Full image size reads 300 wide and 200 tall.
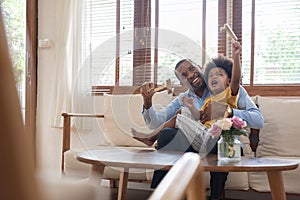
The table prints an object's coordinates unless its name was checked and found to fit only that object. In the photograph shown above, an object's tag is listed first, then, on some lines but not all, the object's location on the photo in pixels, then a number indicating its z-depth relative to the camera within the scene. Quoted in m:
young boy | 2.19
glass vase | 1.87
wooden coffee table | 1.73
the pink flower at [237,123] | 1.85
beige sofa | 2.37
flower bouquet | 1.85
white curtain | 3.42
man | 2.16
